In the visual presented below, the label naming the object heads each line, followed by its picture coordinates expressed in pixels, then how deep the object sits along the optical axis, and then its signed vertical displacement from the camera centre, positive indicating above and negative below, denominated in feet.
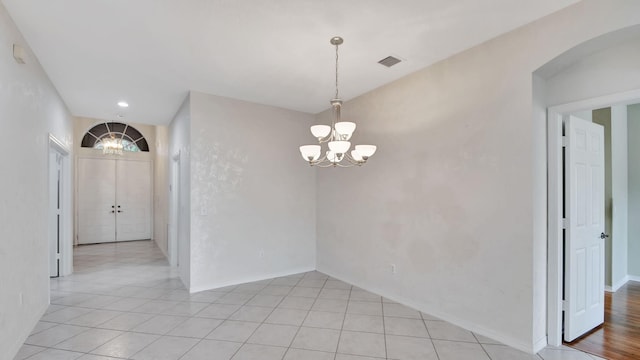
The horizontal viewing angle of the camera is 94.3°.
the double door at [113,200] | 25.13 -1.84
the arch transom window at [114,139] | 23.99 +3.56
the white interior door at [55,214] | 15.67 -1.89
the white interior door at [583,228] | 8.83 -1.50
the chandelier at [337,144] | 8.39 +1.00
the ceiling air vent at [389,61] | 10.37 +4.24
